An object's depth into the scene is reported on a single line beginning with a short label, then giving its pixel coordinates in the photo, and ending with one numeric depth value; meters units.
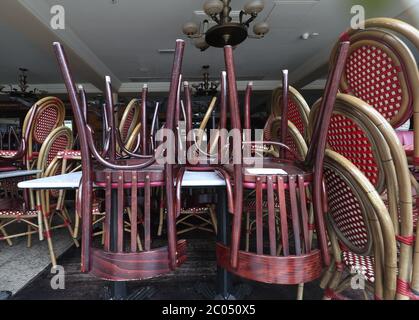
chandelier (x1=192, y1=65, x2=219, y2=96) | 5.54
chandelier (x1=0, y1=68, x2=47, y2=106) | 5.51
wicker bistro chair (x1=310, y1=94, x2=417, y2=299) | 0.68
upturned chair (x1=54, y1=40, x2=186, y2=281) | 0.78
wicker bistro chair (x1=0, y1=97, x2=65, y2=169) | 1.71
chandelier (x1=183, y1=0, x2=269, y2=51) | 2.68
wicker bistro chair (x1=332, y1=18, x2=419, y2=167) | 0.68
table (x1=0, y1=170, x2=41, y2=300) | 1.34
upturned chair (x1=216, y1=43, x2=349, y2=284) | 0.76
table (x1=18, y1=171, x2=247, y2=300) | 0.88
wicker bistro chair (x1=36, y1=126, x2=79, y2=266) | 1.71
